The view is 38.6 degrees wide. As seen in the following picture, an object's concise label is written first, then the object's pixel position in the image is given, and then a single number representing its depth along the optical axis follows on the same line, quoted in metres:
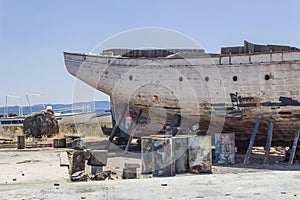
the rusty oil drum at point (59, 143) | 16.50
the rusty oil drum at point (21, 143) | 16.06
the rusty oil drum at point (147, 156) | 10.45
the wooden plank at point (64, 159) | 11.48
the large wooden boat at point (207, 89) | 12.87
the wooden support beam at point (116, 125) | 16.85
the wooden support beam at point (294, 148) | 12.05
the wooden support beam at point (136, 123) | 16.09
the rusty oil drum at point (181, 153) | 10.35
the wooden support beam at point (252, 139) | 12.34
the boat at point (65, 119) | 31.96
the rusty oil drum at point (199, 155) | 10.41
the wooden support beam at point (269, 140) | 12.41
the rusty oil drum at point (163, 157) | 9.82
